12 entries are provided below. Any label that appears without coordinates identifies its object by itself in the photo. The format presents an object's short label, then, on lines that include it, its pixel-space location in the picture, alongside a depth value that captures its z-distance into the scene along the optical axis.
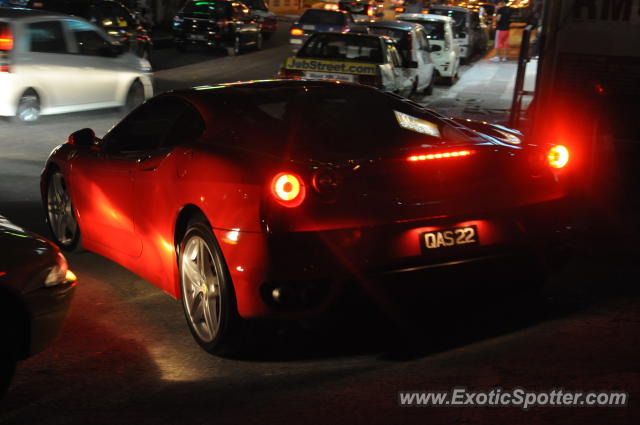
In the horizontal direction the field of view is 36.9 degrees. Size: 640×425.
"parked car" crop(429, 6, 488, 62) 30.50
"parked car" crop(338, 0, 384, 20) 41.41
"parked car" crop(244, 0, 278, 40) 35.25
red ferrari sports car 4.68
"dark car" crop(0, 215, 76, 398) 4.30
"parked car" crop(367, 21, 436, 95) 19.52
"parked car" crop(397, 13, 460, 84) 23.30
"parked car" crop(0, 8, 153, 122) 13.80
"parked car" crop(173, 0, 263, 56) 28.28
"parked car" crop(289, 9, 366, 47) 29.66
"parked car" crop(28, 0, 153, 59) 22.94
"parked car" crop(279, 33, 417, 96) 15.03
